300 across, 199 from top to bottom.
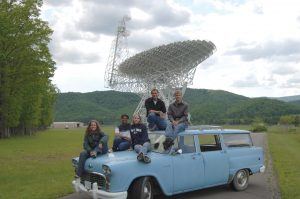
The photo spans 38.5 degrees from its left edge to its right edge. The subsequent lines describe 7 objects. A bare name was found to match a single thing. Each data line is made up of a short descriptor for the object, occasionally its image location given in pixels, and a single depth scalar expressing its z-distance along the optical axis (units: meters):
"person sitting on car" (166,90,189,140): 10.58
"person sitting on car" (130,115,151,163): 9.99
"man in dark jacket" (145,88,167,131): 11.69
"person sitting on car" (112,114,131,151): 10.86
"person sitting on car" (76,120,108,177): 9.75
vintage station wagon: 8.97
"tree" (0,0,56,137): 38.31
